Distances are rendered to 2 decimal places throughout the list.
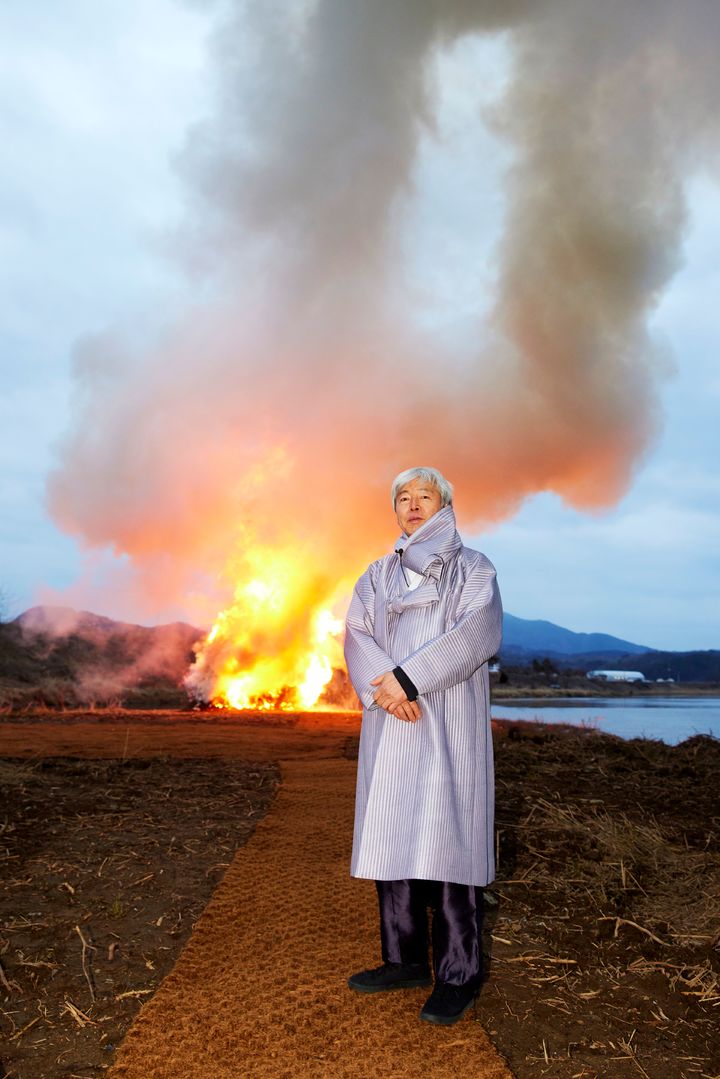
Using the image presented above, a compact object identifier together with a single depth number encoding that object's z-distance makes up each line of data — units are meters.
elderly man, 3.90
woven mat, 3.31
